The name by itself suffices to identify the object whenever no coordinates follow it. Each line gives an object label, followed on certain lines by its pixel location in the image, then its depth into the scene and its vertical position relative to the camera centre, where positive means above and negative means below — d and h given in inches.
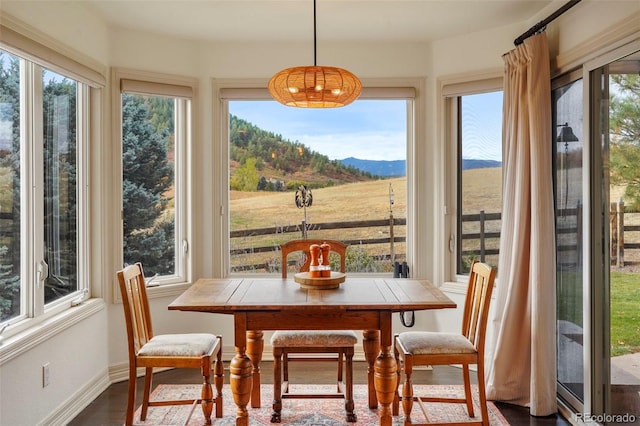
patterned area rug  123.6 -46.3
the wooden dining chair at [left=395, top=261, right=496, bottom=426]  111.1 -27.8
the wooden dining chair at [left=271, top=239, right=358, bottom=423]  124.4 -31.2
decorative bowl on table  123.1 -15.5
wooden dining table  106.8 -19.9
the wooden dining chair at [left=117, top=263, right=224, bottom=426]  111.5 -28.0
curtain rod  119.7 +43.4
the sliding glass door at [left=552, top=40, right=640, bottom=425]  103.7 -5.4
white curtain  126.3 -8.9
